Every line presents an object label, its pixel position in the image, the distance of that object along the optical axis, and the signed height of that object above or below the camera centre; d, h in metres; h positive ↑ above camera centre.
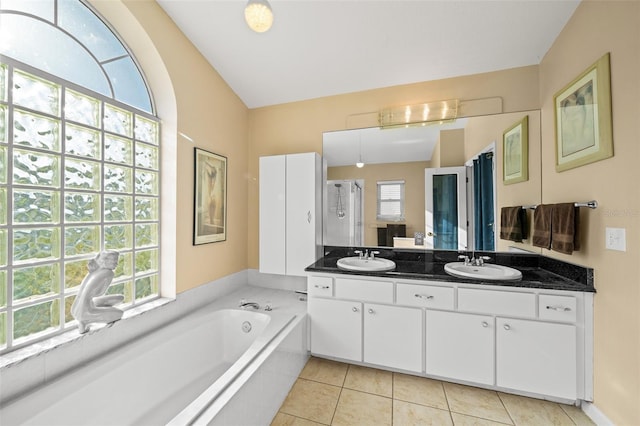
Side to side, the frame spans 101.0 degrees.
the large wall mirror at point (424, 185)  2.25 +0.27
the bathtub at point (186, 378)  1.21 -0.93
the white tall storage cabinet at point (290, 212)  2.58 +0.02
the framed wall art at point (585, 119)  1.42 +0.58
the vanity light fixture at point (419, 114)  2.38 +0.93
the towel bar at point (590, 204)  1.51 +0.06
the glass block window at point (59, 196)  1.34 +0.11
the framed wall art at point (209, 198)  2.34 +0.15
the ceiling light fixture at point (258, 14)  1.20 +0.92
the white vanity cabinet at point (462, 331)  1.64 -0.82
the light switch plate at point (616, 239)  1.35 -0.13
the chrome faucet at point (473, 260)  2.13 -0.38
